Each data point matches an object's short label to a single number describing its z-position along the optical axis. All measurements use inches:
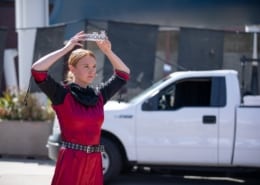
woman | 194.7
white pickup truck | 438.4
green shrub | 623.5
